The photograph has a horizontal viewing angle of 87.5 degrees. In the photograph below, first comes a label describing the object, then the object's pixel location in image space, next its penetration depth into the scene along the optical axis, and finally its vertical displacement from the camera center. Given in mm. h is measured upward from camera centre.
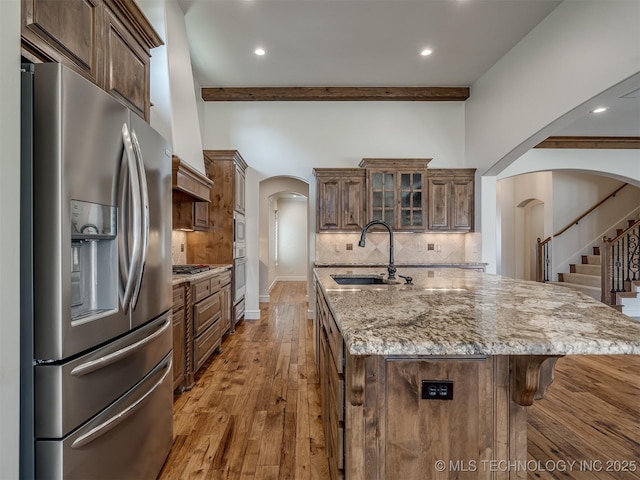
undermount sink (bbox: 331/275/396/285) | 2635 -313
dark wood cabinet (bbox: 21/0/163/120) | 1181 +864
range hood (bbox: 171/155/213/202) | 2805 +557
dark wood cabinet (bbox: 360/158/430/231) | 4883 +711
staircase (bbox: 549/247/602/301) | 5969 -701
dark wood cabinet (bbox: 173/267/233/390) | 2545 -736
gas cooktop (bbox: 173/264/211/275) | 2927 -267
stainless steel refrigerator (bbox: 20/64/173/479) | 1054 -147
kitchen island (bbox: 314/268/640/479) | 1095 -548
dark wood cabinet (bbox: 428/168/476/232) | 4984 +616
